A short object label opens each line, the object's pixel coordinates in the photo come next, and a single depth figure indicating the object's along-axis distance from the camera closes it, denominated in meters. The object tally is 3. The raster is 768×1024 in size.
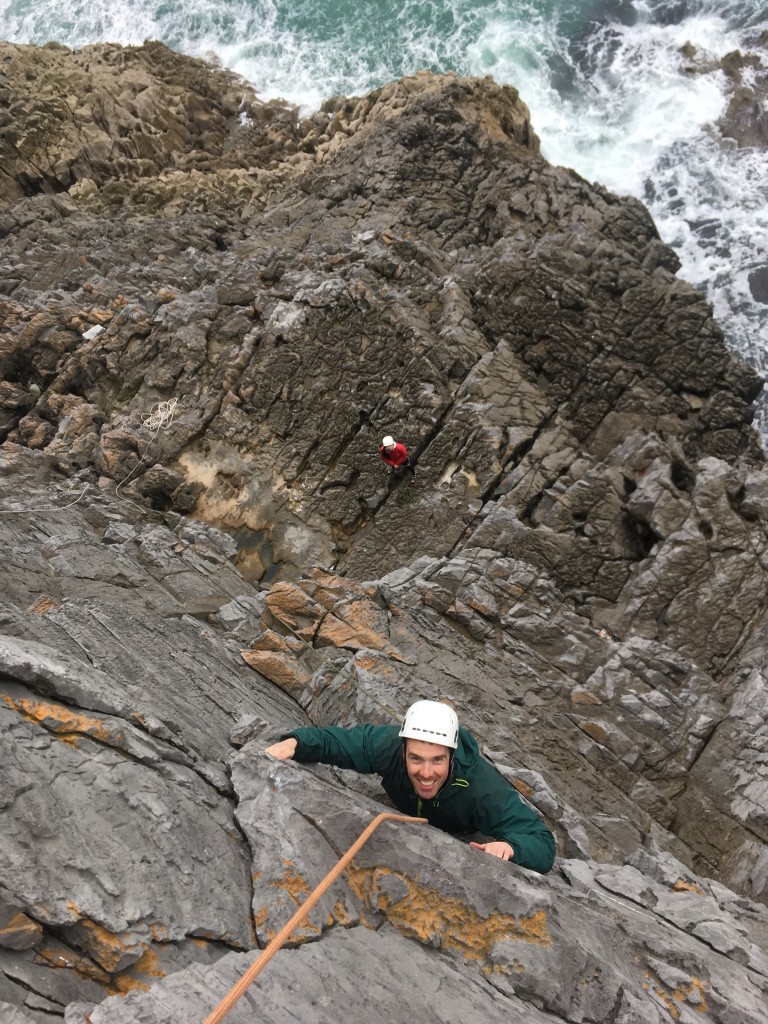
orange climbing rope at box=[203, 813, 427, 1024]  3.18
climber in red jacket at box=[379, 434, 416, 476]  16.20
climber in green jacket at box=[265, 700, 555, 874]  4.75
